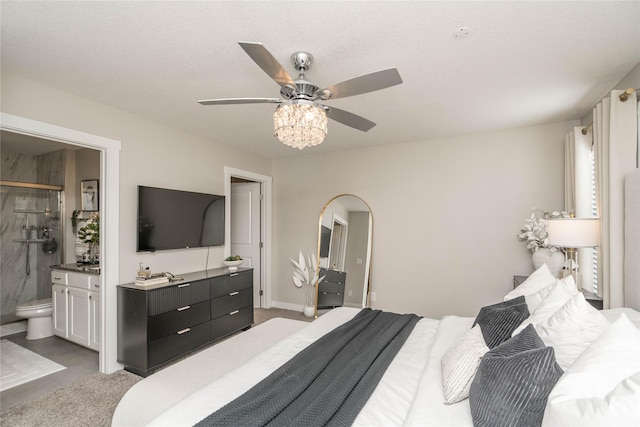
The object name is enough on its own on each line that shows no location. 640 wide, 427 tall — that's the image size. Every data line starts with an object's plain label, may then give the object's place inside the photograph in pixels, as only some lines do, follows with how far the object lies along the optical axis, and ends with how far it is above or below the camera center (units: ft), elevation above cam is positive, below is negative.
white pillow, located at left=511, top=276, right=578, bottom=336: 5.06 -1.56
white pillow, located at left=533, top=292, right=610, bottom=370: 4.14 -1.66
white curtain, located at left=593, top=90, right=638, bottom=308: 6.78 +0.92
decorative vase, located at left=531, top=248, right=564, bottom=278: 9.62 -1.48
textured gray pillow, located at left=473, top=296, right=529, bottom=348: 5.35 -2.01
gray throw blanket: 4.05 -2.74
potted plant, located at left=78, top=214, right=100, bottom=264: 12.26 -0.97
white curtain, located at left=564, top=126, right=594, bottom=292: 9.61 +0.78
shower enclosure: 14.20 -1.35
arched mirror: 14.21 -1.88
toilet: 11.65 -4.11
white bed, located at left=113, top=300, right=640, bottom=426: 4.18 -2.83
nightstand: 8.02 -2.27
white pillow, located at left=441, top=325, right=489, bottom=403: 4.33 -2.34
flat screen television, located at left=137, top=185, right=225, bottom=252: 10.27 -0.27
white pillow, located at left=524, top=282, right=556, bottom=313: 6.01 -1.71
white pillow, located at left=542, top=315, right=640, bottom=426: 2.52 -1.58
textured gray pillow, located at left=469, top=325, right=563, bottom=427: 3.26 -1.98
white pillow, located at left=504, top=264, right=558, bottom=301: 6.93 -1.62
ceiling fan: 5.20 +2.11
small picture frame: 13.44 +0.77
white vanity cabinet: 10.34 -3.26
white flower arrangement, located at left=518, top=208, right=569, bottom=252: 9.96 -0.64
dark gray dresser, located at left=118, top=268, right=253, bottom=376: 9.12 -3.48
